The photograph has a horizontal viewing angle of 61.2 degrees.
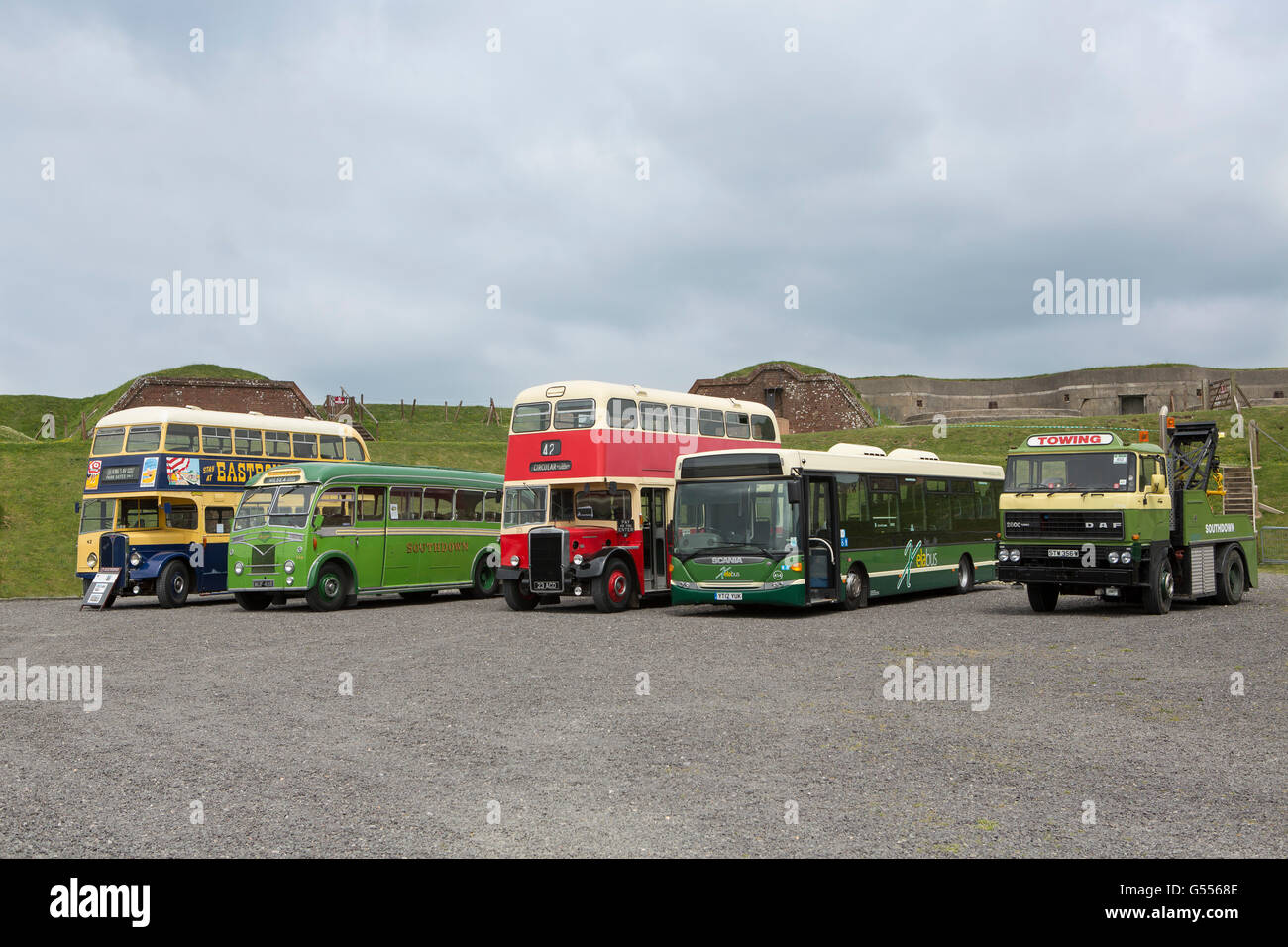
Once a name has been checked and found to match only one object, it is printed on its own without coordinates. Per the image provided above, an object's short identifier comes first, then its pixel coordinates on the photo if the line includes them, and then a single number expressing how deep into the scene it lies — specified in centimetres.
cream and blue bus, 2544
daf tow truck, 1784
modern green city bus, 1897
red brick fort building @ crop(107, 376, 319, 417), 5397
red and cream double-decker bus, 2095
